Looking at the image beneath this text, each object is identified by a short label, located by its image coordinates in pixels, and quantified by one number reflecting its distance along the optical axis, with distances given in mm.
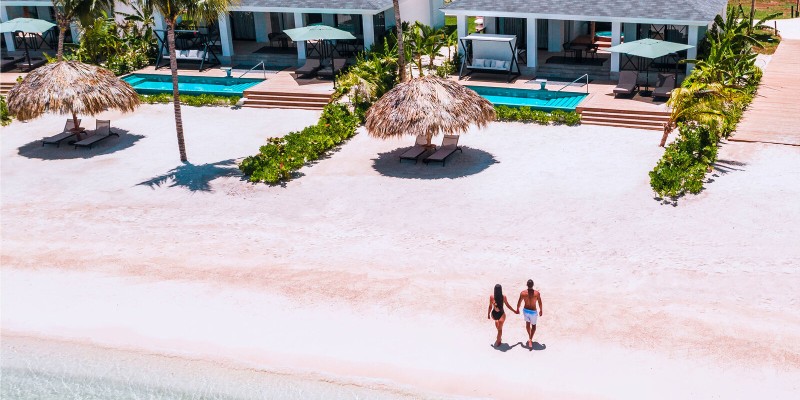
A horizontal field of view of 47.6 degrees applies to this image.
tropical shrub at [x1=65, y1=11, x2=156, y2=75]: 40750
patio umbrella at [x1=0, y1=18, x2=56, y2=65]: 40500
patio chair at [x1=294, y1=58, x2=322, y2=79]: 37844
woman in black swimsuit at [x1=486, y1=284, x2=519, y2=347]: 16734
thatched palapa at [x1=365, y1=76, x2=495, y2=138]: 26781
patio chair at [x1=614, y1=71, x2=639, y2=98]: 32781
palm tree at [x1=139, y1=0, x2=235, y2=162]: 26438
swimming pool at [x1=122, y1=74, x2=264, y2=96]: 37438
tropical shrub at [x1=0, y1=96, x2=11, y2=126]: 34728
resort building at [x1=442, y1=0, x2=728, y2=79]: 33844
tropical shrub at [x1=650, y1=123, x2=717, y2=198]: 24039
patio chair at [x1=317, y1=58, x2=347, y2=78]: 37750
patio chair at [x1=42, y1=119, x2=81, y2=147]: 31250
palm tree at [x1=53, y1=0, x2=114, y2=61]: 30800
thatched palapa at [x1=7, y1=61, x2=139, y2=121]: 29547
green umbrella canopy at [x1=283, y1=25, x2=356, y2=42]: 36125
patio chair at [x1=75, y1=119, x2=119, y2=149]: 31150
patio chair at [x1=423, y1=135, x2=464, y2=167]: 27630
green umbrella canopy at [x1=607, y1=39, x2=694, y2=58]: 32062
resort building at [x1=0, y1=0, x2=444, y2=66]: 38562
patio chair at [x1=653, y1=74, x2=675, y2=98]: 32188
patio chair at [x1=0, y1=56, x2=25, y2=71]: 42306
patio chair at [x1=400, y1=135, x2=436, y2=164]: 27922
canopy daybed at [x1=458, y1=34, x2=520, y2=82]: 36438
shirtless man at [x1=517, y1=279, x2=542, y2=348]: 16891
